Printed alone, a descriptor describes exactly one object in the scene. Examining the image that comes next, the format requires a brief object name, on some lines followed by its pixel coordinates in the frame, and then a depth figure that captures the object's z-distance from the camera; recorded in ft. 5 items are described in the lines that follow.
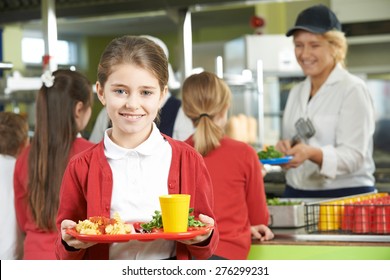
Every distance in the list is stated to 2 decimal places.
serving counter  12.29
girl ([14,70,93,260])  12.07
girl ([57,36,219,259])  9.52
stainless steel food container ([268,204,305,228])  13.08
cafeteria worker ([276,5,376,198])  14.25
